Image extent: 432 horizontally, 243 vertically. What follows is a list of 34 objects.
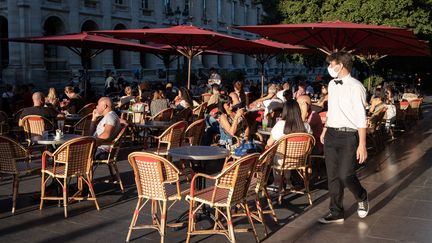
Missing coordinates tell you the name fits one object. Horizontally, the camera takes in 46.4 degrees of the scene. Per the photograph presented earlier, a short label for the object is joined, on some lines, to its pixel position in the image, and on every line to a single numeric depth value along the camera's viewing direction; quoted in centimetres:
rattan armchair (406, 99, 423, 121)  1700
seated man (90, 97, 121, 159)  725
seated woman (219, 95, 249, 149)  813
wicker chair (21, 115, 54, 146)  894
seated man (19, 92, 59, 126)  929
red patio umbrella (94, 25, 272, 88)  1113
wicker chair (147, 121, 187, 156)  788
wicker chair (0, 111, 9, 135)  1044
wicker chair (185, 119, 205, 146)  846
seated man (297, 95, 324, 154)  848
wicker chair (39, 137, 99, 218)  611
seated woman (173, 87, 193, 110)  1243
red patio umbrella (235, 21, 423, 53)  873
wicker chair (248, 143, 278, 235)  551
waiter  571
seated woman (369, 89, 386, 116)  1235
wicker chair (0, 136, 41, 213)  620
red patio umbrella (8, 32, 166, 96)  1356
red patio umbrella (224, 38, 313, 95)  1534
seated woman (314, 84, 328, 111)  1290
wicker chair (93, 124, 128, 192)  722
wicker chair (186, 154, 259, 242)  498
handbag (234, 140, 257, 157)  634
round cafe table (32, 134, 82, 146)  681
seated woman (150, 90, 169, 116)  1158
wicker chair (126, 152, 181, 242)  508
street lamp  2943
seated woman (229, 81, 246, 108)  1244
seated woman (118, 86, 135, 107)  1373
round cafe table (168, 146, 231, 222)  570
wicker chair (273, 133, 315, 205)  653
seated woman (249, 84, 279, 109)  1244
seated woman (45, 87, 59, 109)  1216
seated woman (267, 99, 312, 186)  690
